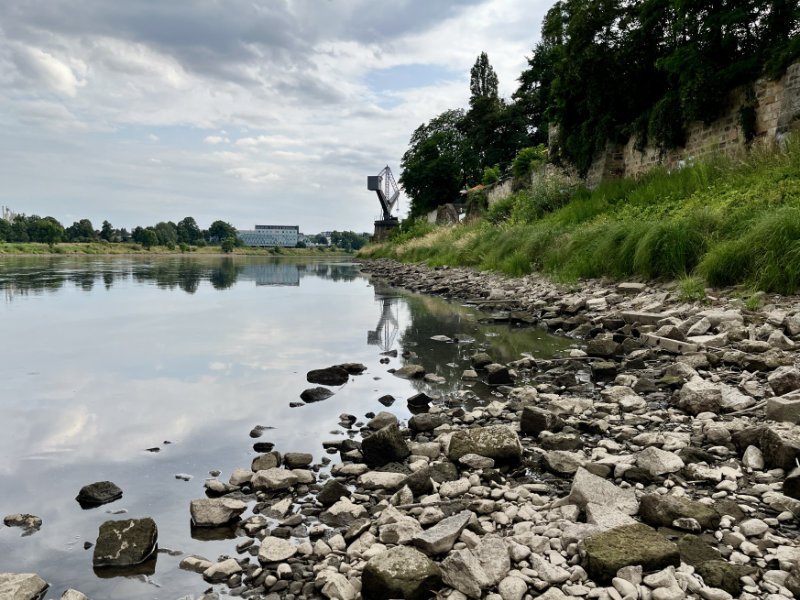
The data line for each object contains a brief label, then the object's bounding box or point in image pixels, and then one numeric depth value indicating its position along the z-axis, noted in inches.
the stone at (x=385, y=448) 129.7
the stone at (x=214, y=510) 104.0
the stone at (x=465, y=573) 78.0
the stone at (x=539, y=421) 142.0
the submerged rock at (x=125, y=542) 92.0
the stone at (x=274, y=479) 117.3
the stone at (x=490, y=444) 124.0
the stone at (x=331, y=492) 110.7
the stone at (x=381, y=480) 116.0
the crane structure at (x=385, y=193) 3014.3
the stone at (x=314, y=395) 190.7
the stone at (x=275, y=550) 90.2
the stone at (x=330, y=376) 213.6
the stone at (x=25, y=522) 104.0
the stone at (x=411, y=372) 219.1
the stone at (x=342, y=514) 103.6
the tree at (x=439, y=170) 1904.5
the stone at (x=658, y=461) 110.0
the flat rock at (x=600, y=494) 98.0
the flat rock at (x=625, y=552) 77.6
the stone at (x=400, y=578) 77.6
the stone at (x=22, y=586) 79.4
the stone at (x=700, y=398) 143.5
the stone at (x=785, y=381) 140.9
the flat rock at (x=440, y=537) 87.0
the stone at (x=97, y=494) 114.7
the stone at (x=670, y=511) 89.9
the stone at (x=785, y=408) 121.1
